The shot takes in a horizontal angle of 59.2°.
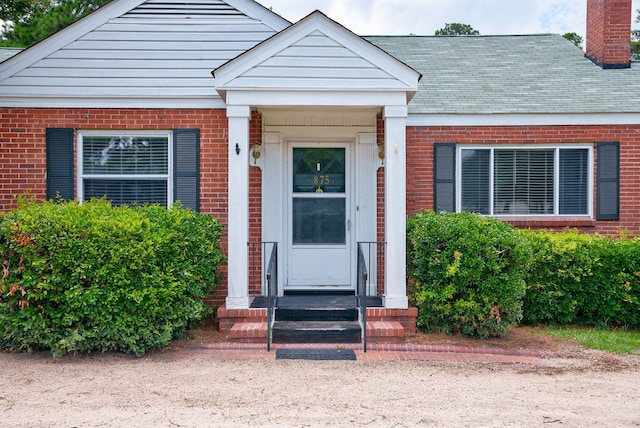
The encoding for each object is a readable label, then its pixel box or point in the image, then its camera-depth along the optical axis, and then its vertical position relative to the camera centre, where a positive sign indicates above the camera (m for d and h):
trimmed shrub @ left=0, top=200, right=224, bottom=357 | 5.74 -0.79
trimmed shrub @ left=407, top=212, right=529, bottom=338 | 6.50 -0.81
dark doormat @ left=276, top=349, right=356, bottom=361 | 6.01 -1.62
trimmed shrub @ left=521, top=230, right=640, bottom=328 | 7.28 -0.97
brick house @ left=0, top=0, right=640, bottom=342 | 7.73 +0.86
